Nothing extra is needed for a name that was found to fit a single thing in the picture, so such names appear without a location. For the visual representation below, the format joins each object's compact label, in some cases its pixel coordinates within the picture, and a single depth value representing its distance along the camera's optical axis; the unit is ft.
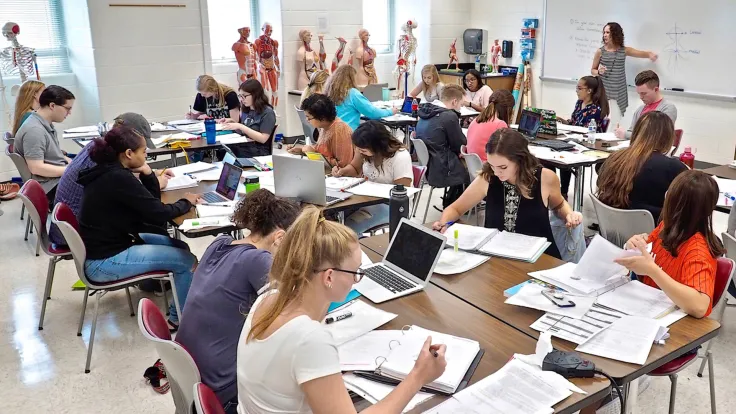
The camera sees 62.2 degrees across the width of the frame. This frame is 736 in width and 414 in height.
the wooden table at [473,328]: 5.20
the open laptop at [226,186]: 11.28
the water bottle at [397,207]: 8.95
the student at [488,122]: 15.47
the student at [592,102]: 17.90
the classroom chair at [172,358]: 5.53
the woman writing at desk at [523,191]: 9.39
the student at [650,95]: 16.46
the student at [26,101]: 15.33
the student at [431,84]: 22.79
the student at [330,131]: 13.67
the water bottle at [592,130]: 16.06
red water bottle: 13.44
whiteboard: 20.77
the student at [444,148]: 16.17
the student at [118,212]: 9.95
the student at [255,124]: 16.61
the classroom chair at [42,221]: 10.94
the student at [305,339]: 4.53
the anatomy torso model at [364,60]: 28.14
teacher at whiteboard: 22.34
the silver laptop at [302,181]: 10.56
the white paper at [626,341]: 5.68
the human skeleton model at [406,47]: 29.40
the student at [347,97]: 17.90
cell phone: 6.66
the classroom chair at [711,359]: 7.02
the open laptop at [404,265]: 7.23
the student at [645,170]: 10.77
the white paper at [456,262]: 7.80
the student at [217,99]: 18.79
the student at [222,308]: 6.31
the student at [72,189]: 11.11
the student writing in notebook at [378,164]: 11.96
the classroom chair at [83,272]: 9.50
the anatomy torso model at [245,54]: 25.29
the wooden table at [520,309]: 5.63
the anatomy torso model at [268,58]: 25.43
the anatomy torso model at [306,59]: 26.53
